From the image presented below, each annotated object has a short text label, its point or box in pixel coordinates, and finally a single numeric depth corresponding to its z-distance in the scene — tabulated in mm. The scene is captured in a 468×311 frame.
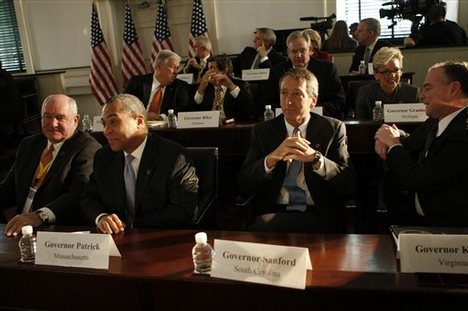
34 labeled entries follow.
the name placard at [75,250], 1405
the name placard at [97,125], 3555
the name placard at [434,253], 1188
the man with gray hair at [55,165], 2332
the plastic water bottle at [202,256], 1326
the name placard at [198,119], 3260
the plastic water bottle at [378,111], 3131
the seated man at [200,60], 5270
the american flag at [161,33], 7145
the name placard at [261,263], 1183
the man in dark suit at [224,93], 3875
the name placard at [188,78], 5129
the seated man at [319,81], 3904
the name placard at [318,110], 2981
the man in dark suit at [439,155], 1891
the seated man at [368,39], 5199
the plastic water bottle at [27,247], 1538
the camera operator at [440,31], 5496
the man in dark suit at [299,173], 2158
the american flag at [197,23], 6949
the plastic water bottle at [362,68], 5164
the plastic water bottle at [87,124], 3781
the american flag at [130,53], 7344
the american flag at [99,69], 7289
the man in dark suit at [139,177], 2027
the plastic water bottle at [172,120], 3409
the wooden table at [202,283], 1189
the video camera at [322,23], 6492
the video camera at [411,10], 6160
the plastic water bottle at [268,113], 3425
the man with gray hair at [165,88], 4113
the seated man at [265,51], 5555
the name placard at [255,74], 5070
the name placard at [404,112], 2850
